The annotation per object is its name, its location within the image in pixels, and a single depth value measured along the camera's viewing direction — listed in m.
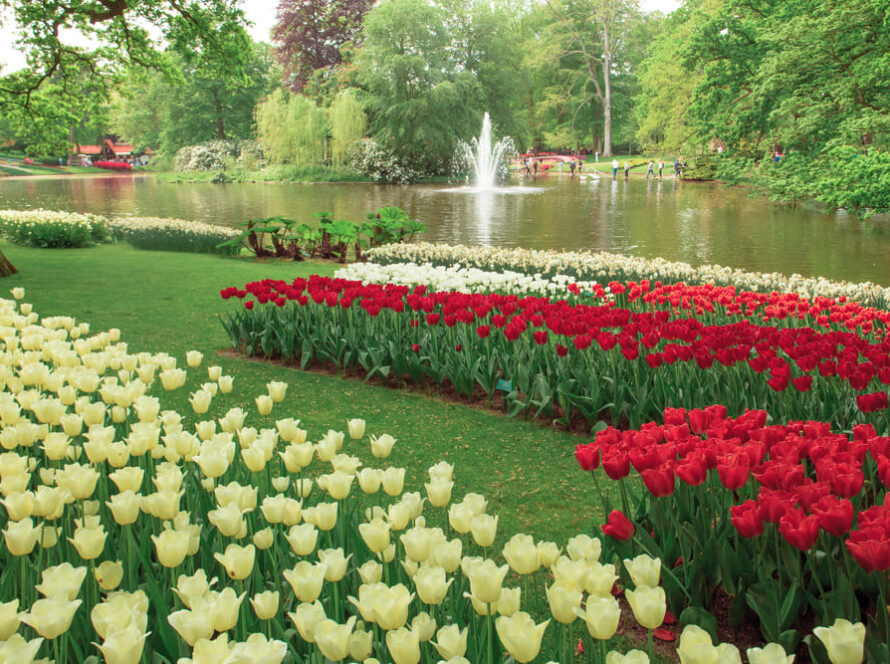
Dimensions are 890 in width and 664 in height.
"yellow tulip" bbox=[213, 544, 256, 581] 1.56
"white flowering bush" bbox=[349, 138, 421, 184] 41.47
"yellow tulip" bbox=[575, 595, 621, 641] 1.27
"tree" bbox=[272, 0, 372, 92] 54.53
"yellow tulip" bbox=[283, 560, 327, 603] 1.42
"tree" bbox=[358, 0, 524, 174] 39.50
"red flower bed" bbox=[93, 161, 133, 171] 70.62
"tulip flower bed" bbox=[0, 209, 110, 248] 14.74
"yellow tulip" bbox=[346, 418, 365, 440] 2.53
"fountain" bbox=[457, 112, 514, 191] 41.16
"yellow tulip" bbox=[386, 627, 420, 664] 1.21
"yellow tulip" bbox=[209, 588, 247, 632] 1.31
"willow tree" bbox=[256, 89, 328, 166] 40.81
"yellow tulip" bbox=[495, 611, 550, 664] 1.19
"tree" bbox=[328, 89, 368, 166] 39.91
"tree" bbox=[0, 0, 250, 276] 10.81
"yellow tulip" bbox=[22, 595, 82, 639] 1.24
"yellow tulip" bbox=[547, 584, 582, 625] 1.32
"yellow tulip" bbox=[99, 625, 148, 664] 1.17
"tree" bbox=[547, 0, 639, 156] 53.34
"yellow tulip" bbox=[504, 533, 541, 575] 1.52
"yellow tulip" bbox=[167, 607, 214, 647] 1.26
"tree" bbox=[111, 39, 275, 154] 56.31
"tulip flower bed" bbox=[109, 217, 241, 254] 14.38
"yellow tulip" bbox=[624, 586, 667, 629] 1.33
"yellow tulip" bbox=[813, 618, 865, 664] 1.25
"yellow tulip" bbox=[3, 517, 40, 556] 1.60
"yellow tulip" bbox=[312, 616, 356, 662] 1.23
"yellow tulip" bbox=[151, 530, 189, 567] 1.59
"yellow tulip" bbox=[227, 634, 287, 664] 1.17
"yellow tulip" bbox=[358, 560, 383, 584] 1.52
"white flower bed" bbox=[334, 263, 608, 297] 7.24
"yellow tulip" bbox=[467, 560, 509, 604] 1.38
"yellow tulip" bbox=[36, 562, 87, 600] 1.38
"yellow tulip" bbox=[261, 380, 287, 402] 2.94
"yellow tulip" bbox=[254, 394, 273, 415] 2.86
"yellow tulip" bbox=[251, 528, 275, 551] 1.81
